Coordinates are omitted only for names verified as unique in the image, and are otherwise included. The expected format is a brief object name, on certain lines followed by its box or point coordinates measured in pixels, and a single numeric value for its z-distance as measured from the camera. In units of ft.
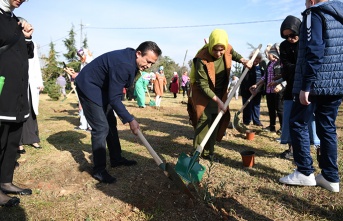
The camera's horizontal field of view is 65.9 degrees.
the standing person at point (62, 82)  63.22
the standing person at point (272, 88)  17.75
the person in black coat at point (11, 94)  8.45
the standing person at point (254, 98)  23.12
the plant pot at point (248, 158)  12.32
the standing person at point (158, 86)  39.52
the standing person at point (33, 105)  14.42
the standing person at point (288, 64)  11.43
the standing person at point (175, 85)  63.05
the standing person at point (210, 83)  11.84
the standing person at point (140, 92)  37.78
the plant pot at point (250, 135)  18.21
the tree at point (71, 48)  112.70
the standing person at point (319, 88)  8.43
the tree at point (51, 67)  85.08
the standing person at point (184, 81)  66.22
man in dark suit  9.44
